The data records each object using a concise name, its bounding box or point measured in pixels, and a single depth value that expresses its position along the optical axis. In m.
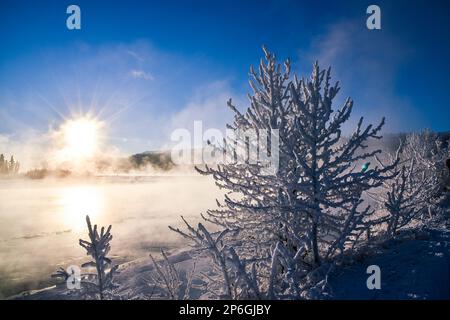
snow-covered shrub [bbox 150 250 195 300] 5.61
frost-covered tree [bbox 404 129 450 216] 15.10
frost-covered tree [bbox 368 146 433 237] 7.65
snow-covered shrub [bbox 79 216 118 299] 5.62
